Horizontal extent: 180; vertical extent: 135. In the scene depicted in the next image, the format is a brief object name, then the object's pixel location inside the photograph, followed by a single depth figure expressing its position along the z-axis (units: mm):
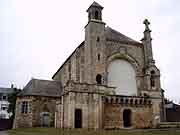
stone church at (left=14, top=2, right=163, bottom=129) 29531
